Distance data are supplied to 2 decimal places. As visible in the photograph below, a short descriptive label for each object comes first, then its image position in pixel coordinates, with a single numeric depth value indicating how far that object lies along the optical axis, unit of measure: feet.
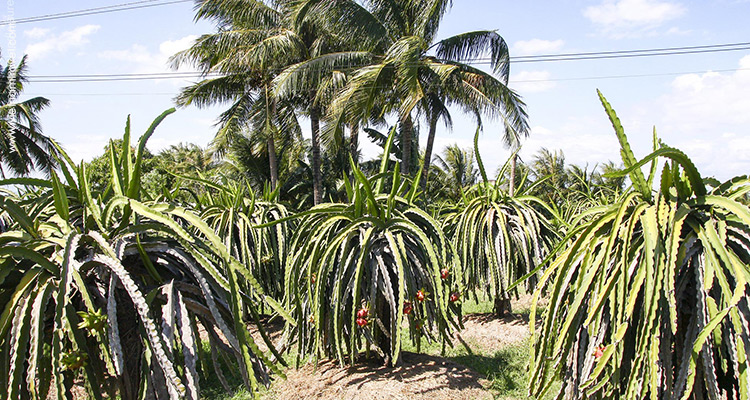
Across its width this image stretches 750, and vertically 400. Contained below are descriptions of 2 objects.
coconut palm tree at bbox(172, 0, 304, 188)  59.31
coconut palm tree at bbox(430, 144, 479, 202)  92.48
